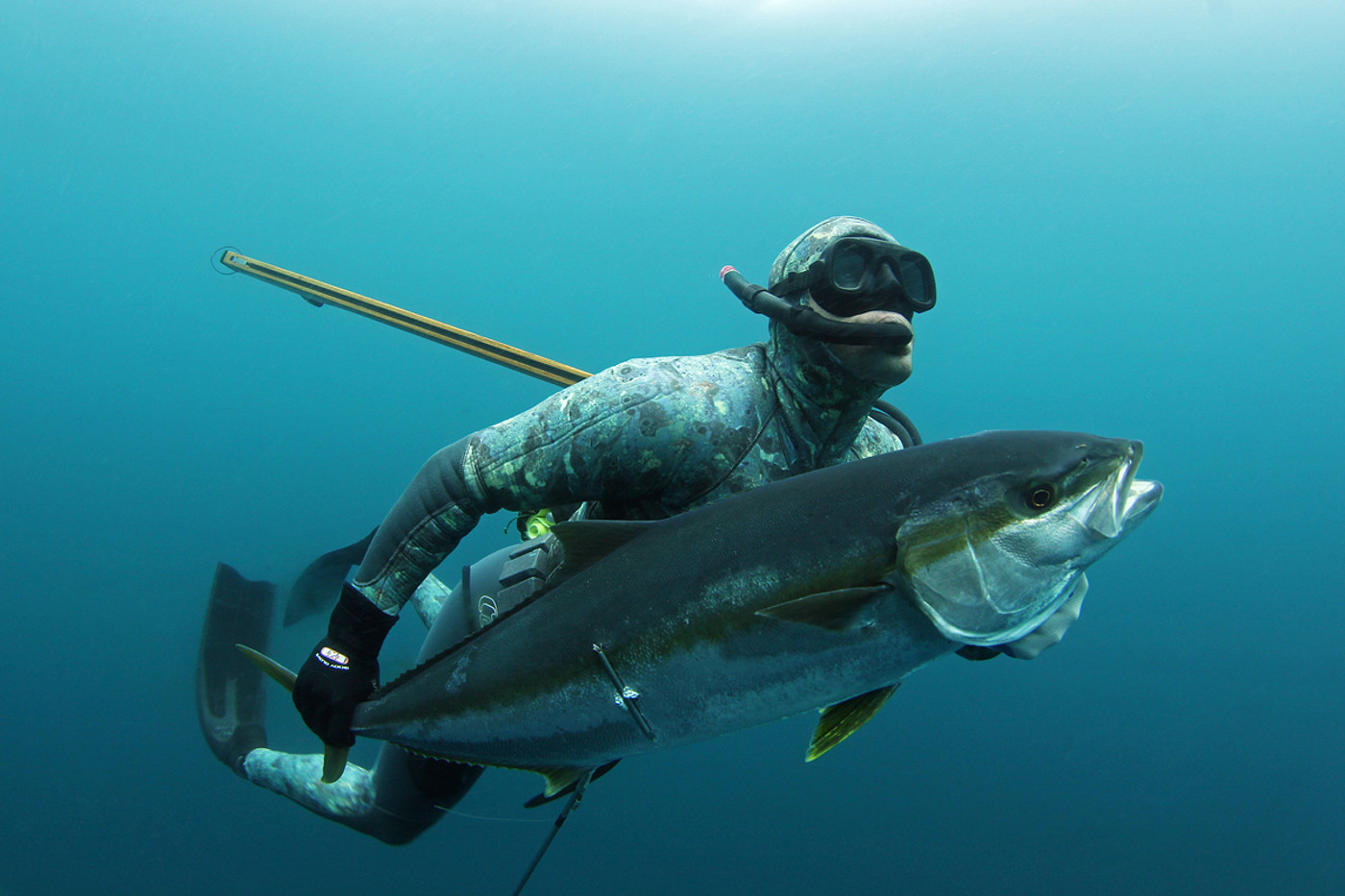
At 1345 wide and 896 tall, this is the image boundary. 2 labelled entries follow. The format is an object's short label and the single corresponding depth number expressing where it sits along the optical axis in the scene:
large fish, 0.81
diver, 1.23
